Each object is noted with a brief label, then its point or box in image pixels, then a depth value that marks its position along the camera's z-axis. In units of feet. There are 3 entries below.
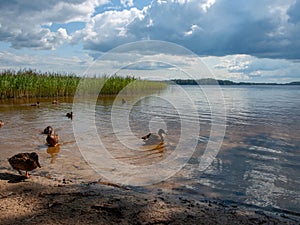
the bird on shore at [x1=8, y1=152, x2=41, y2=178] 17.16
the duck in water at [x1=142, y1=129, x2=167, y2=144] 29.91
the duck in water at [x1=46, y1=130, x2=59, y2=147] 27.35
